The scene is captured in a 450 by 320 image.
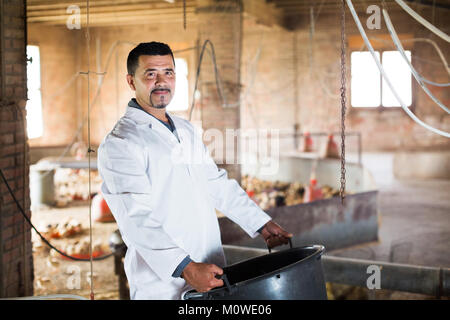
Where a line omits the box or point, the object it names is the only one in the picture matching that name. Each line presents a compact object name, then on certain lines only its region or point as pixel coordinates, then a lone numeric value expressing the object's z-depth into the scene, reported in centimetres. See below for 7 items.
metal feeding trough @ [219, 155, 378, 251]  481
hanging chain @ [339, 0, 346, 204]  217
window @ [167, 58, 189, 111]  1373
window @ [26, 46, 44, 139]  1241
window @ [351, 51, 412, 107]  1208
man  220
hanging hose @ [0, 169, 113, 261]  344
